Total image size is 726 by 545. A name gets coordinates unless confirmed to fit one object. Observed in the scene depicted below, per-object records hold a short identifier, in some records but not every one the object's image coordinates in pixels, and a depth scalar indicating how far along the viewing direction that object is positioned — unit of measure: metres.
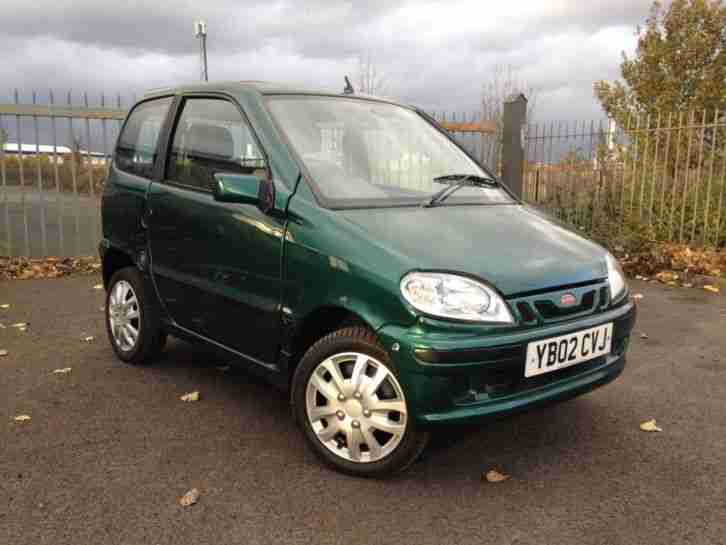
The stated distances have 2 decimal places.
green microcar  2.53
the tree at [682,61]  11.95
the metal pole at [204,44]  18.73
